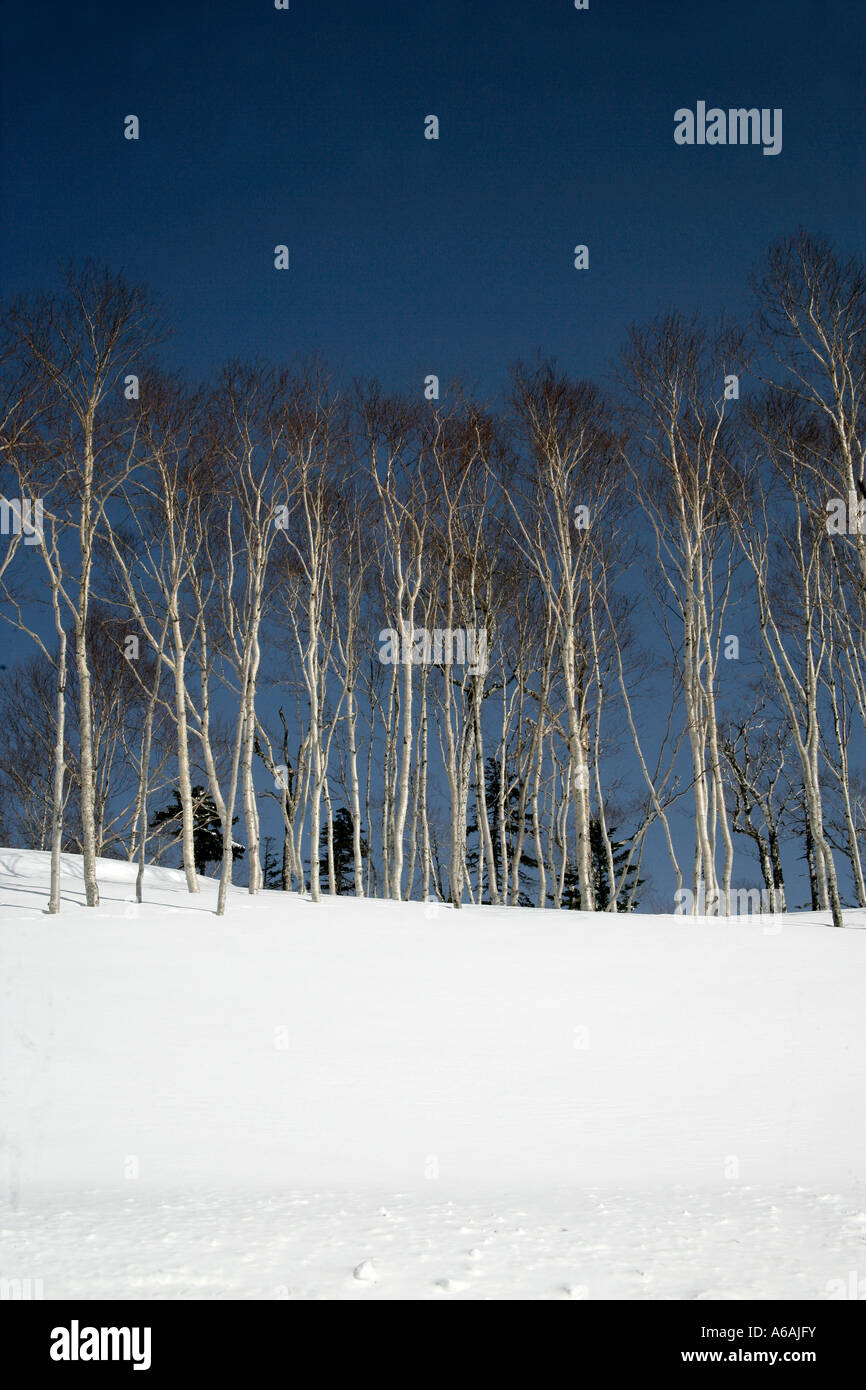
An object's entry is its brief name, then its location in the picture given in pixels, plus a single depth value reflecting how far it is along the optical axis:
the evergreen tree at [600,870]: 27.73
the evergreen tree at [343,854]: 32.41
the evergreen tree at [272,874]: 35.91
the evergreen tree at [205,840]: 29.61
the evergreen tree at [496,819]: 27.36
